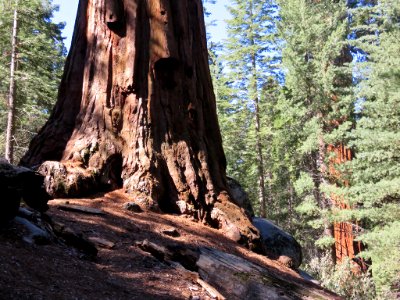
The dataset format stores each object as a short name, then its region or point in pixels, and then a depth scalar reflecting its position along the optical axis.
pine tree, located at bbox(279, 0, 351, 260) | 16.59
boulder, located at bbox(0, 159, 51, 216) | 3.65
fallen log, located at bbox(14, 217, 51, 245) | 3.80
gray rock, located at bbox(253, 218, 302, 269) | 8.22
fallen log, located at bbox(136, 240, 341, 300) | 4.23
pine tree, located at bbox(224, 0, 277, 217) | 23.69
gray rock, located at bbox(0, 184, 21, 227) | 3.58
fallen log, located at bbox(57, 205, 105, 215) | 5.42
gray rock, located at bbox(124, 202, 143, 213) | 5.91
